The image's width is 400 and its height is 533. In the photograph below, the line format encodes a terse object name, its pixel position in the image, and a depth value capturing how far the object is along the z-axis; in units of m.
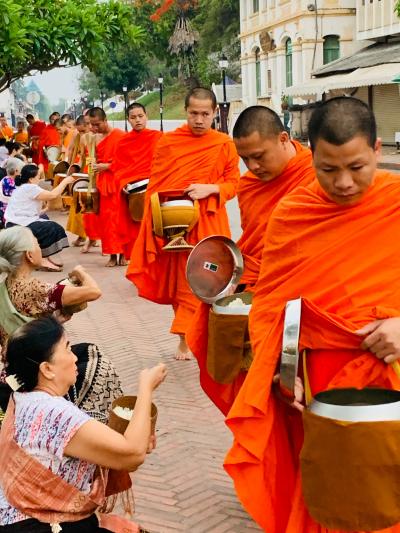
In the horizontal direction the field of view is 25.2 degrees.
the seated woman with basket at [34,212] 9.95
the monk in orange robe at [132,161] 9.79
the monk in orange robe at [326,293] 2.81
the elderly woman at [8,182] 11.61
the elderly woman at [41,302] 4.04
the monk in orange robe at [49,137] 19.75
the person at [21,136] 23.38
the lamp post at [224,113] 40.41
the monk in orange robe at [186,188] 6.33
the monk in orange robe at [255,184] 3.88
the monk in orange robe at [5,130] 23.39
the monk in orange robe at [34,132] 20.78
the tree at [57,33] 12.74
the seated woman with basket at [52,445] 2.93
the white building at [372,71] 30.34
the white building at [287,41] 40.41
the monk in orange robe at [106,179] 10.79
